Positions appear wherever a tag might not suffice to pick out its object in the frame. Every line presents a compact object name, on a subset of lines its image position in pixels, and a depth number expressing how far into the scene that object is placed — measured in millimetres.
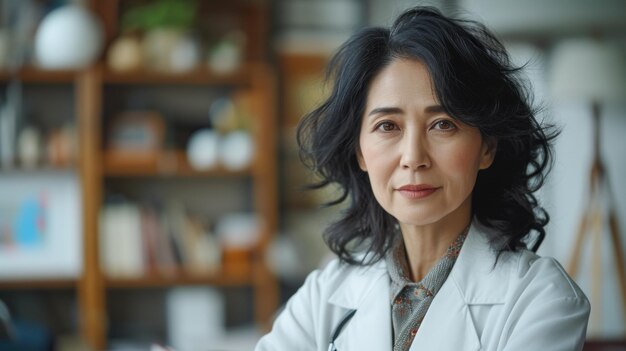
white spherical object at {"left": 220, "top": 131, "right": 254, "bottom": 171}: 4598
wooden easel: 3570
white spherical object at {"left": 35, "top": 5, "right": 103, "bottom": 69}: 3719
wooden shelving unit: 4449
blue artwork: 4578
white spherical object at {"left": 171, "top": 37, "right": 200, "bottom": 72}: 4551
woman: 1213
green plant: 4516
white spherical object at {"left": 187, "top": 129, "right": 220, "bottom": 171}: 4574
